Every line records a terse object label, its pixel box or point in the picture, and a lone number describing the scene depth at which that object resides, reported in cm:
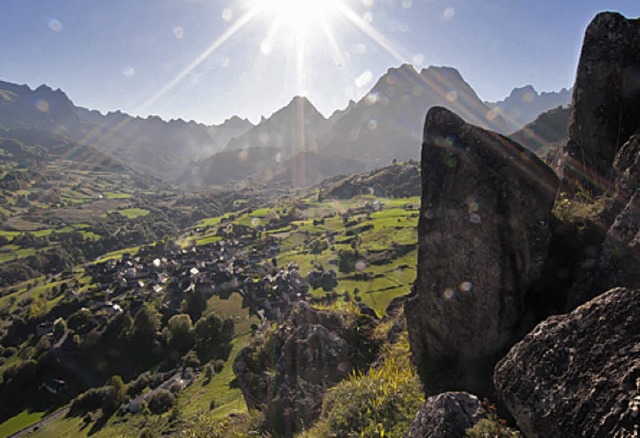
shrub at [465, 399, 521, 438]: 624
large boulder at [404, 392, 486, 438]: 662
